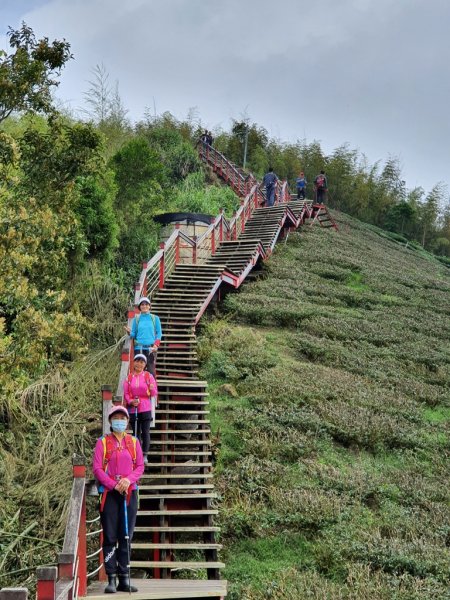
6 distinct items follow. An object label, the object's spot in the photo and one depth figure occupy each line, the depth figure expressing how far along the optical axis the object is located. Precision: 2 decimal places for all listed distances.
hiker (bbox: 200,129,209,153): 33.81
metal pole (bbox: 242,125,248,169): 44.93
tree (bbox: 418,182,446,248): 53.31
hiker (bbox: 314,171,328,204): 28.27
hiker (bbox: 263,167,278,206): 25.08
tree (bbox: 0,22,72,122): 8.75
